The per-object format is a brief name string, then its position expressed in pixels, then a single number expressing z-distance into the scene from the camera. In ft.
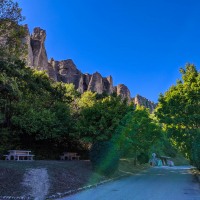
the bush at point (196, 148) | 57.17
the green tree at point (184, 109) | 61.88
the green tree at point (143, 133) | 87.72
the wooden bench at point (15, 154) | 51.93
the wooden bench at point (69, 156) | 67.65
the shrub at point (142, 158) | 116.16
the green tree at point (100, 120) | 57.79
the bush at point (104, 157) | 52.47
